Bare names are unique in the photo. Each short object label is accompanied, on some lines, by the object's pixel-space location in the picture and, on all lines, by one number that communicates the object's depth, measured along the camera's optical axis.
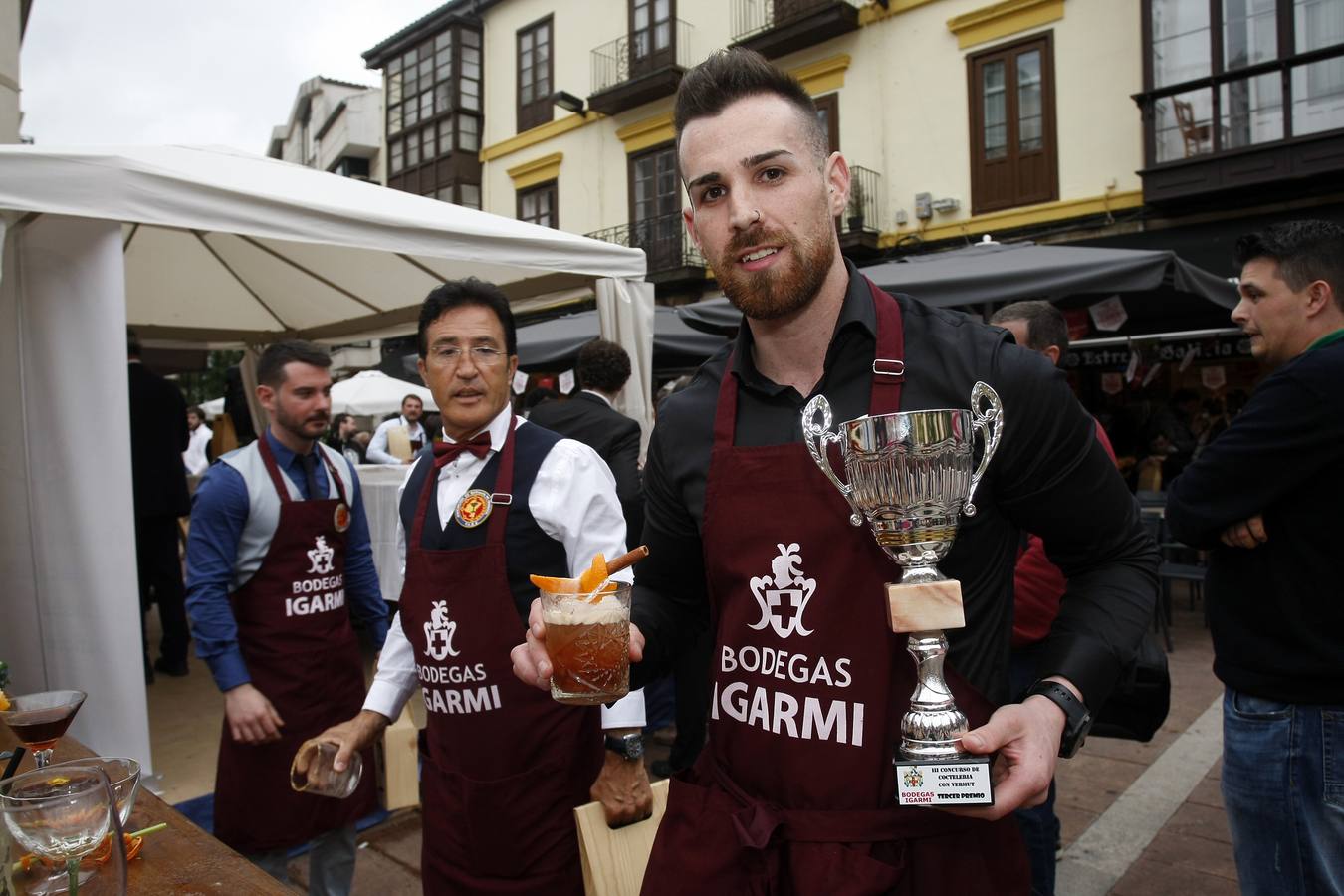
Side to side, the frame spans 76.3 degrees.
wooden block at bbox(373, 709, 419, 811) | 3.11
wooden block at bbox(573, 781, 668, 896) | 1.94
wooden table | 1.45
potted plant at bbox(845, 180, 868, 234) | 13.53
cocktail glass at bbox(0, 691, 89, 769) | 1.80
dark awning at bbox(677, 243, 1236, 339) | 5.54
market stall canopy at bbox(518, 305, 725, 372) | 7.87
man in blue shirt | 2.84
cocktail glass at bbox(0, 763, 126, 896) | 1.17
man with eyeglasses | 2.15
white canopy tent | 3.07
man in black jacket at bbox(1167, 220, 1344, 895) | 1.86
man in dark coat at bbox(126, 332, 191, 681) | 5.80
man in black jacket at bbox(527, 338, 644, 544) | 4.54
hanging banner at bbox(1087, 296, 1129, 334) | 6.90
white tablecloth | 5.94
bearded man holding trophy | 1.11
